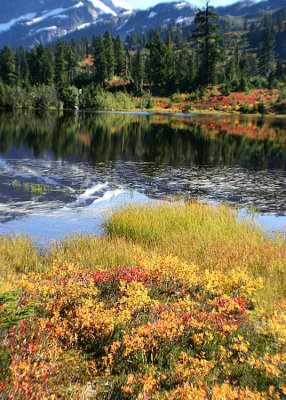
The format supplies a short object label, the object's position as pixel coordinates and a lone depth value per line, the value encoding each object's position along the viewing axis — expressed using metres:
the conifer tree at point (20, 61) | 110.06
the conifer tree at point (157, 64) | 93.94
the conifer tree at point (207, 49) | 86.38
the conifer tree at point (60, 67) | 98.81
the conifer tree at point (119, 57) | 108.12
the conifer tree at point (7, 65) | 99.62
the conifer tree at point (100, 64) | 100.06
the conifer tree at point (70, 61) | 106.46
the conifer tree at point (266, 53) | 120.57
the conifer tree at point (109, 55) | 102.62
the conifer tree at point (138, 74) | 91.06
